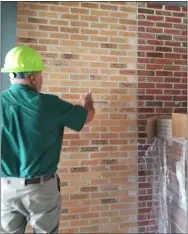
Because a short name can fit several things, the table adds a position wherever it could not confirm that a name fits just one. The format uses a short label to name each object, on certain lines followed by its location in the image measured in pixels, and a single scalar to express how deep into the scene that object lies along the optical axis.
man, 1.68
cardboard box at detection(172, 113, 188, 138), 2.36
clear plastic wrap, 2.44
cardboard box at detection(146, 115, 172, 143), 2.87
